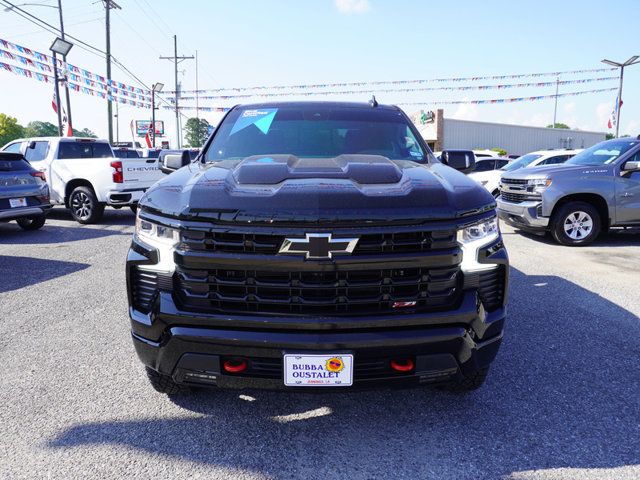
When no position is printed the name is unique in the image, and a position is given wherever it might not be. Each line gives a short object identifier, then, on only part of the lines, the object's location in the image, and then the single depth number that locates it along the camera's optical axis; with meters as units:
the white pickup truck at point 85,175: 10.44
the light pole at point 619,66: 27.27
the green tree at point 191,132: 115.12
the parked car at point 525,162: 12.05
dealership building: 38.34
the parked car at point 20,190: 8.60
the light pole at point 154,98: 39.59
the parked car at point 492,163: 14.43
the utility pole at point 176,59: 47.82
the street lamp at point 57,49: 21.50
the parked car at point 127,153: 19.82
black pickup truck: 2.15
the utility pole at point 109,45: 27.87
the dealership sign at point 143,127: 63.53
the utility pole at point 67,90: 23.56
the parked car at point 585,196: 7.87
